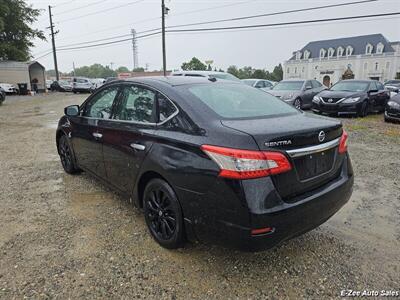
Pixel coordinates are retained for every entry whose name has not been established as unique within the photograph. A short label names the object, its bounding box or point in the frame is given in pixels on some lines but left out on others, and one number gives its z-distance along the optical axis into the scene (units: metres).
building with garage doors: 30.98
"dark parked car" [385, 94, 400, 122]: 10.09
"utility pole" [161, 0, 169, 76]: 24.28
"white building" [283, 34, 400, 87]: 62.00
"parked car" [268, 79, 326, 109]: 12.50
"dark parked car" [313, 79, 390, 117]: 10.85
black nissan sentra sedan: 2.14
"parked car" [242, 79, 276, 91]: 16.03
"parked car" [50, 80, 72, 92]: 32.58
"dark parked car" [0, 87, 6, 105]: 18.01
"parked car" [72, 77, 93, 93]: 28.83
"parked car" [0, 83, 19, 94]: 27.52
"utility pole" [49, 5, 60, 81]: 37.62
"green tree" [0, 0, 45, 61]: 31.44
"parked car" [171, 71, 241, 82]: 12.20
